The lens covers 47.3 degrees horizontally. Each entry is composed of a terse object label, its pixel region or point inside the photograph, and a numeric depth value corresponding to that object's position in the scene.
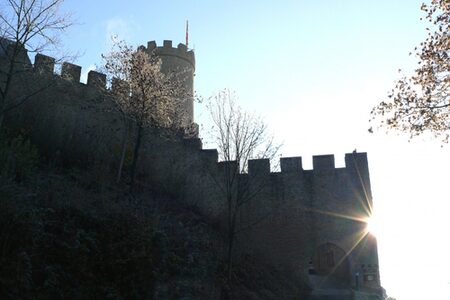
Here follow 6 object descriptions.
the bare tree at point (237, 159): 15.89
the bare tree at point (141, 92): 17.64
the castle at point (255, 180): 18.39
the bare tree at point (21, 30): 12.34
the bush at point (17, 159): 13.28
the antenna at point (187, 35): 32.10
